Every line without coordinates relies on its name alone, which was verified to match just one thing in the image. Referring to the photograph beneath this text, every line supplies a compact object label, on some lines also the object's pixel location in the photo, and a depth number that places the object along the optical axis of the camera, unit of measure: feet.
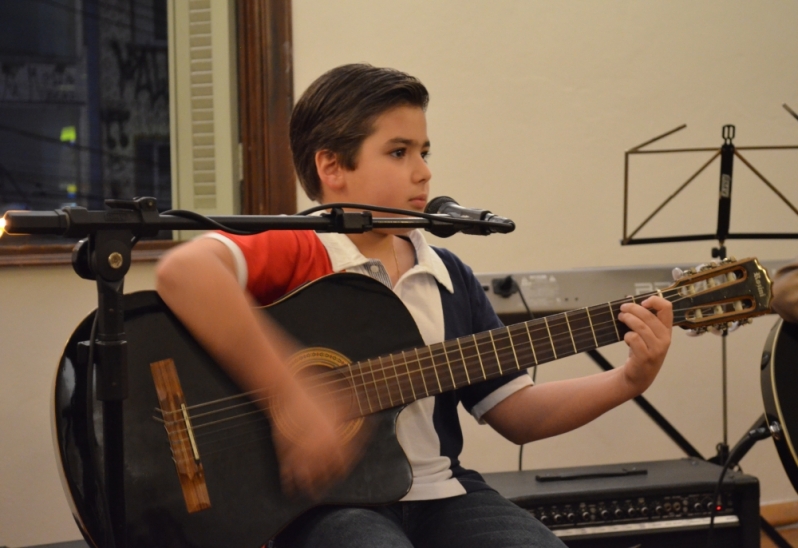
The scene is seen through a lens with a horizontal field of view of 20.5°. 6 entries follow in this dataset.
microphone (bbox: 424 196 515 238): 8.54
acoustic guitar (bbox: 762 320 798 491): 9.84
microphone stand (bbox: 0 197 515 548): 7.83
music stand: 11.27
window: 12.37
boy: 8.63
